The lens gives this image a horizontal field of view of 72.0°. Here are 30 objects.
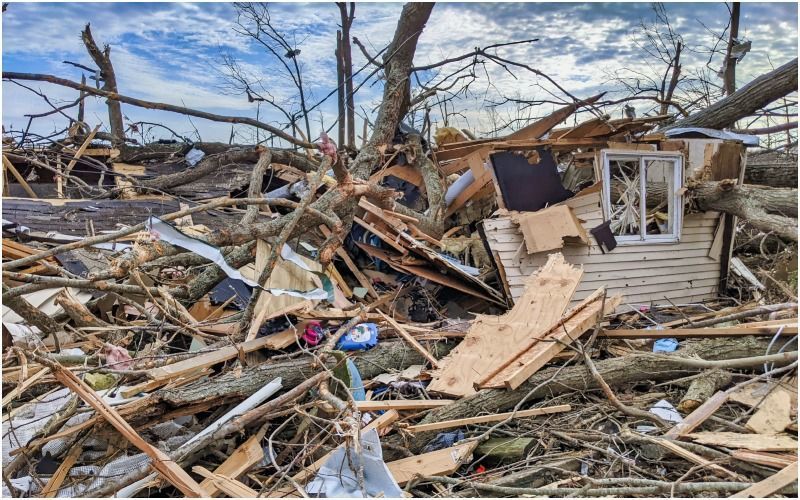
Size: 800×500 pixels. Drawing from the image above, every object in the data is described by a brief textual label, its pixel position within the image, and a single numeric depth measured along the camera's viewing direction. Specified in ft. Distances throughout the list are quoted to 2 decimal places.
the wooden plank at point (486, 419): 12.67
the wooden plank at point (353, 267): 24.53
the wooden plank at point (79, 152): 33.69
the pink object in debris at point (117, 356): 14.05
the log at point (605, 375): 13.44
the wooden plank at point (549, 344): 13.69
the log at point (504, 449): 12.17
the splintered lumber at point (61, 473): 10.94
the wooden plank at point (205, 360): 12.84
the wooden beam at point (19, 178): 32.63
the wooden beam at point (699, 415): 12.17
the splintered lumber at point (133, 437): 10.31
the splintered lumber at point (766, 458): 10.43
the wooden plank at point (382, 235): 23.66
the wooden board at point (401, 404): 12.94
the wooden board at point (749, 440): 11.21
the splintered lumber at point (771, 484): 9.61
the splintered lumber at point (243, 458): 11.37
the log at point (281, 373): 12.43
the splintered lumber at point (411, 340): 15.94
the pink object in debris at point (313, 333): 15.47
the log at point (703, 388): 13.37
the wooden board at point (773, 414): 12.13
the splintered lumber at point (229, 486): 10.46
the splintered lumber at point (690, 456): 10.69
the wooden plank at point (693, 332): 15.28
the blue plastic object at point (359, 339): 15.90
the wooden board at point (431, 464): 11.54
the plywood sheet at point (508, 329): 14.64
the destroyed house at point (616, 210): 22.97
